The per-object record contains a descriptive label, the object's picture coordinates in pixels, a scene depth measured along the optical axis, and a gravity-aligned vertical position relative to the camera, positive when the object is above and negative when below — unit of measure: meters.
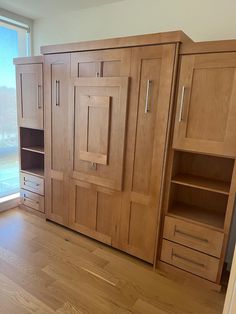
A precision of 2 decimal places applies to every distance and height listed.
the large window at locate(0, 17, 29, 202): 2.89 +0.03
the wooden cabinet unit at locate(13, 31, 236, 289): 1.69 -0.24
